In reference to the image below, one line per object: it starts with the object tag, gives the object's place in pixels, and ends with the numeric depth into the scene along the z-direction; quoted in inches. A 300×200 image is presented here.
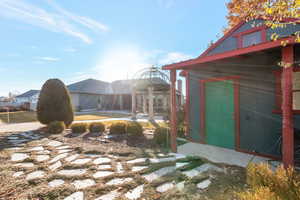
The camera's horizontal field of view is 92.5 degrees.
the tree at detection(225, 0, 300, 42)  73.8
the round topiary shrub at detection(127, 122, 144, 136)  220.2
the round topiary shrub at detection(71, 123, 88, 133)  248.4
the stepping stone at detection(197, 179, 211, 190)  89.5
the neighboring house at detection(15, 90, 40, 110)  1226.4
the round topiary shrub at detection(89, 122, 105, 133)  252.5
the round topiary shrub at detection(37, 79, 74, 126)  269.6
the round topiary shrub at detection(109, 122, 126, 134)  237.3
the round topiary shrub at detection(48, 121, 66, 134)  242.2
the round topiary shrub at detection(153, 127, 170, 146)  188.4
